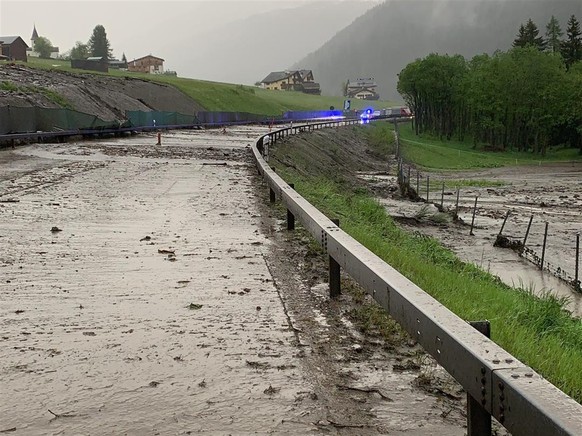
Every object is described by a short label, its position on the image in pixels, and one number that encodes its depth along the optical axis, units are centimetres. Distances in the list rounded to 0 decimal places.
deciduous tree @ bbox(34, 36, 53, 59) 17750
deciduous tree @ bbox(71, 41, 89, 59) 17768
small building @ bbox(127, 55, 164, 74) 19561
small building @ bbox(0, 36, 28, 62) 11790
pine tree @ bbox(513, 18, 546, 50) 10925
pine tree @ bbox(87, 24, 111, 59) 17412
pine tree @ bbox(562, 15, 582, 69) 10362
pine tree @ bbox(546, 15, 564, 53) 11538
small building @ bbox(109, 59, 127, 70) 17850
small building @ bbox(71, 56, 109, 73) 12031
